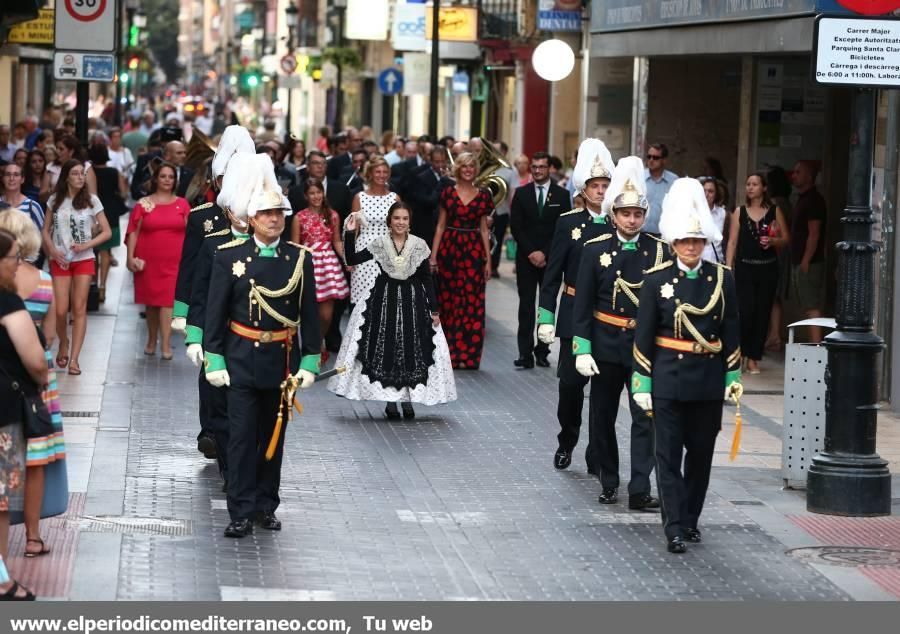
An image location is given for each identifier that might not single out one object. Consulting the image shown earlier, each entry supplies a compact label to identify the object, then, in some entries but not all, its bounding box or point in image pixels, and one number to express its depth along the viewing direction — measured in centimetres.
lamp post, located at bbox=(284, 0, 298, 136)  5843
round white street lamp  2802
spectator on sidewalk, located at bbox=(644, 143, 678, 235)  1941
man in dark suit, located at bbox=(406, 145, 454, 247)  2100
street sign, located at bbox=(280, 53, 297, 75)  5703
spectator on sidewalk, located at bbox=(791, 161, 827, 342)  1850
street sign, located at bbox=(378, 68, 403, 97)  3888
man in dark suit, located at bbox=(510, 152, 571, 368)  1819
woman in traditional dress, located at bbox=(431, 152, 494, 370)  1791
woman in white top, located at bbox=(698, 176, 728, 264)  1756
